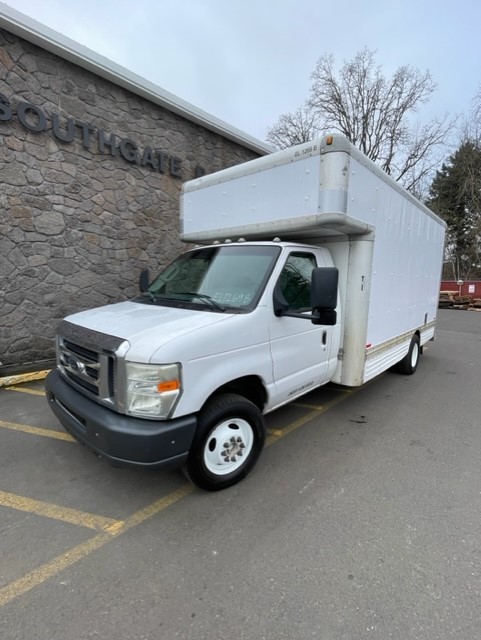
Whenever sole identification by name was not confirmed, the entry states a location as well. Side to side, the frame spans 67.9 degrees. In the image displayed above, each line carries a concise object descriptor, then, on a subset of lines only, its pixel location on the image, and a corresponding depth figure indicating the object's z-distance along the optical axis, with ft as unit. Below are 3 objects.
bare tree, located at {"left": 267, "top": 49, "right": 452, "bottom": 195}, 91.56
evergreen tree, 93.86
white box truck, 8.09
